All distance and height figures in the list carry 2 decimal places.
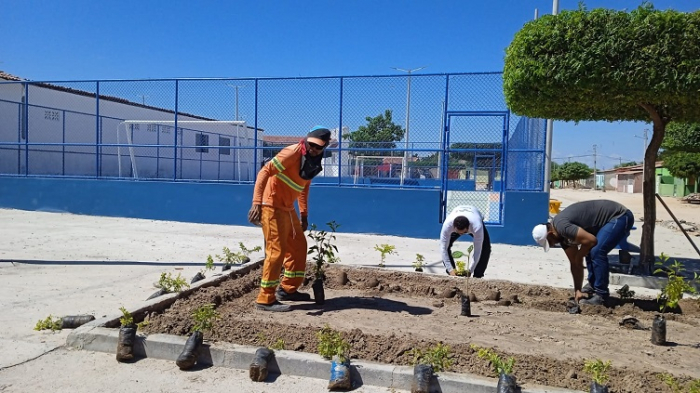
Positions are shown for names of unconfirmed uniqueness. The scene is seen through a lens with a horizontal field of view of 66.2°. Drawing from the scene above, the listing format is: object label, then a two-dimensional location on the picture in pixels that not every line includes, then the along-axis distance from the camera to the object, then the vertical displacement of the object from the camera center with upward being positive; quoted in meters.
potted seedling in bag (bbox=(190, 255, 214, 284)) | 6.52 -1.28
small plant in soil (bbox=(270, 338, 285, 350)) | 4.20 -1.34
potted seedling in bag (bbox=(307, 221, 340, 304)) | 5.74 -1.13
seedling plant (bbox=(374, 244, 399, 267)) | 7.75 -1.06
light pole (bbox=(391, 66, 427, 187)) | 12.16 +1.70
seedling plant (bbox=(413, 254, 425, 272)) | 7.66 -1.28
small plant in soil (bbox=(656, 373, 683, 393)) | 3.37 -1.28
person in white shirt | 6.68 -0.71
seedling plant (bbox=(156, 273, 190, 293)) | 5.71 -1.23
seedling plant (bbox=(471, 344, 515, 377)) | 3.64 -1.27
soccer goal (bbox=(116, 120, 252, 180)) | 23.73 +1.58
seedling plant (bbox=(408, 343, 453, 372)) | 3.76 -1.29
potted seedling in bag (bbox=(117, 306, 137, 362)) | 4.16 -1.35
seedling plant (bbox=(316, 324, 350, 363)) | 3.98 -1.28
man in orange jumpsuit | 5.32 -0.23
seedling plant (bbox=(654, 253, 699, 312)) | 5.06 -1.00
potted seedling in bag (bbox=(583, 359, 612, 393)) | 3.34 -1.26
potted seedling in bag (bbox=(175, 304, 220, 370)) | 4.01 -1.28
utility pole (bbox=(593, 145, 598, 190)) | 83.50 +0.46
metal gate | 11.66 +0.20
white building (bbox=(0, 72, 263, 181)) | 19.30 +1.44
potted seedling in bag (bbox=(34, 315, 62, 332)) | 4.85 -1.42
